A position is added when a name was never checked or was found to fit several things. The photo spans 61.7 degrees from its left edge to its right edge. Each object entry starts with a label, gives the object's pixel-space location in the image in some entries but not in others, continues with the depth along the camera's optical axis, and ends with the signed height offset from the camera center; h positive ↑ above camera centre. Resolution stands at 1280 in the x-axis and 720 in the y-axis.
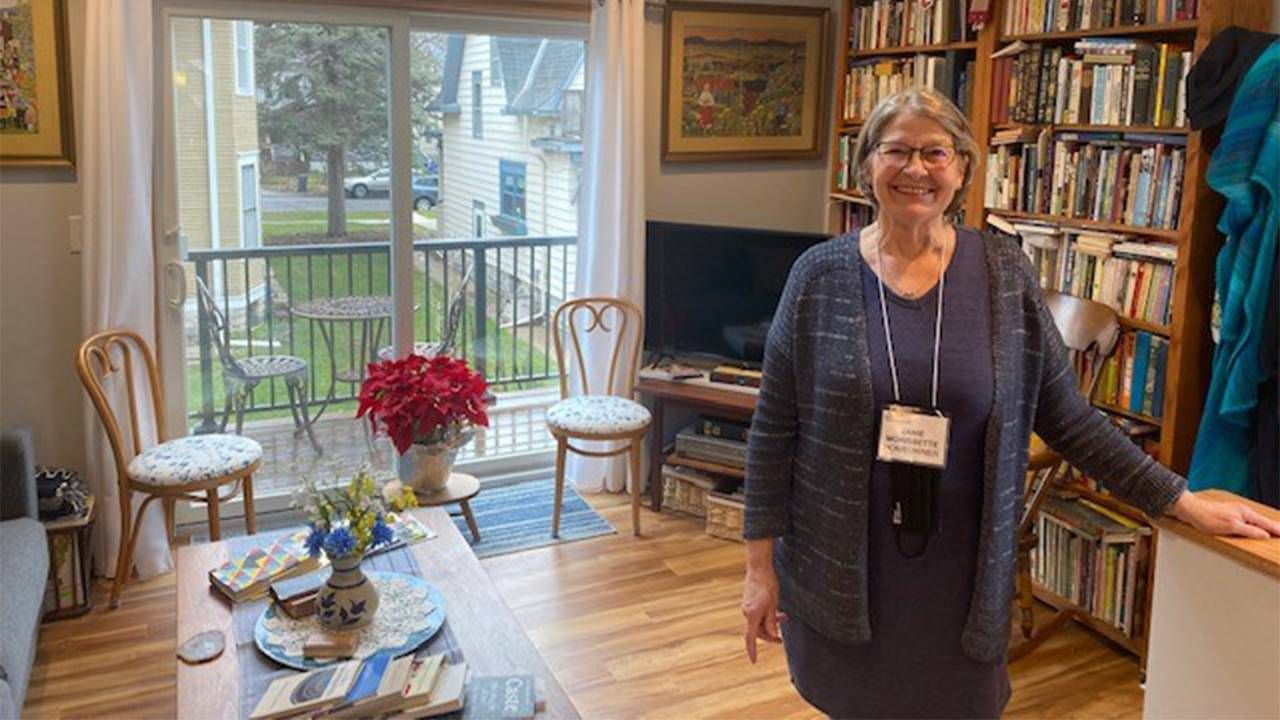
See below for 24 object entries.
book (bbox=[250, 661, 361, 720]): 2.01 -0.94
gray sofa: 2.38 -0.96
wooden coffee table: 2.11 -0.95
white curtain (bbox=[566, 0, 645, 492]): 4.11 +0.14
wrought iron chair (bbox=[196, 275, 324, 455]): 3.95 -0.67
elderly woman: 1.60 -0.35
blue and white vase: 2.31 -0.86
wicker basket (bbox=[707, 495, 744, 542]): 4.05 -1.18
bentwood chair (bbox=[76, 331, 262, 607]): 3.29 -0.83
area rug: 3.99 -1.24
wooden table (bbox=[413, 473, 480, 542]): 3.53 -0.98
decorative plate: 2.25 -0.93
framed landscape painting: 4.37 +0.52
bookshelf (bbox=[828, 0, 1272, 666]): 2.85 -0.11
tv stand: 4.08 -0.75
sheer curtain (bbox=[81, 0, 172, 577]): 3.34 -0.02
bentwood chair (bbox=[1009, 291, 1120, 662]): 3.14 -0.51
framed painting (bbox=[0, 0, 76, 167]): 3.31 +0.32
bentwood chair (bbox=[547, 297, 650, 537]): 3.95 -0.76
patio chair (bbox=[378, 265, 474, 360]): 4.45 -0.54
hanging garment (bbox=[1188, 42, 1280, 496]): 2.68 -0.12
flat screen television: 4.12 -0.32
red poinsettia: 3.40 -0.64
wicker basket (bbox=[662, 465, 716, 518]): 4.23 -1.13
